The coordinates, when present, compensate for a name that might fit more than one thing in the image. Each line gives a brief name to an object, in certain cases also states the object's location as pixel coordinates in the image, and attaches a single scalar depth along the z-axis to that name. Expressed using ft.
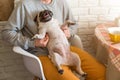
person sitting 5.17
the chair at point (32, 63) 4.74
